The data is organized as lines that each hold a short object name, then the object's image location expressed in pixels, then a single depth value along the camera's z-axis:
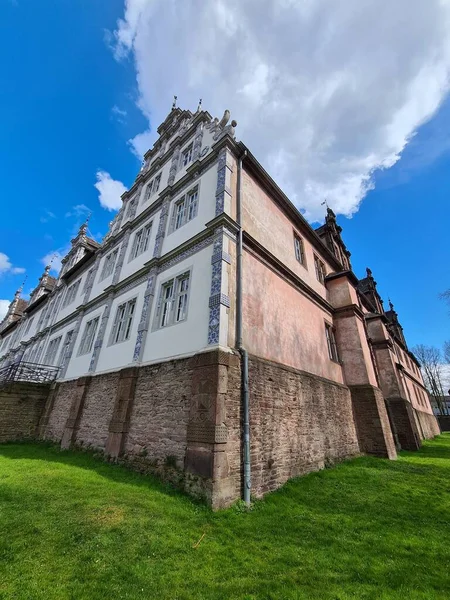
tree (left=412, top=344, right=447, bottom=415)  51.53
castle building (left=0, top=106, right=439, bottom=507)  7.00
